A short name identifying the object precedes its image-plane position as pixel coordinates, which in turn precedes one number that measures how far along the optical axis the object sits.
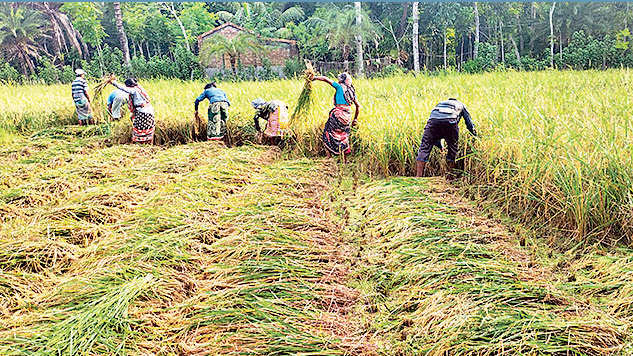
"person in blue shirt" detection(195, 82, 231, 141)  5.98
